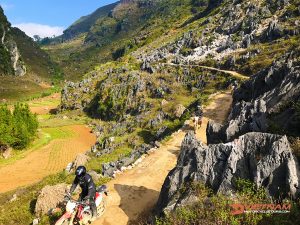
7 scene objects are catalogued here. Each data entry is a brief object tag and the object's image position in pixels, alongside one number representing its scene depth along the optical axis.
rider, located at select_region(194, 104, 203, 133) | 24.80
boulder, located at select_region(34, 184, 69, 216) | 16.07
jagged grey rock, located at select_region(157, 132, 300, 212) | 9.57
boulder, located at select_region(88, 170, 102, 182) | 18.08
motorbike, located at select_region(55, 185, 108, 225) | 10.45
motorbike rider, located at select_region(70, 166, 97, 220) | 10.65
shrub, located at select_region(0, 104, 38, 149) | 40.10
